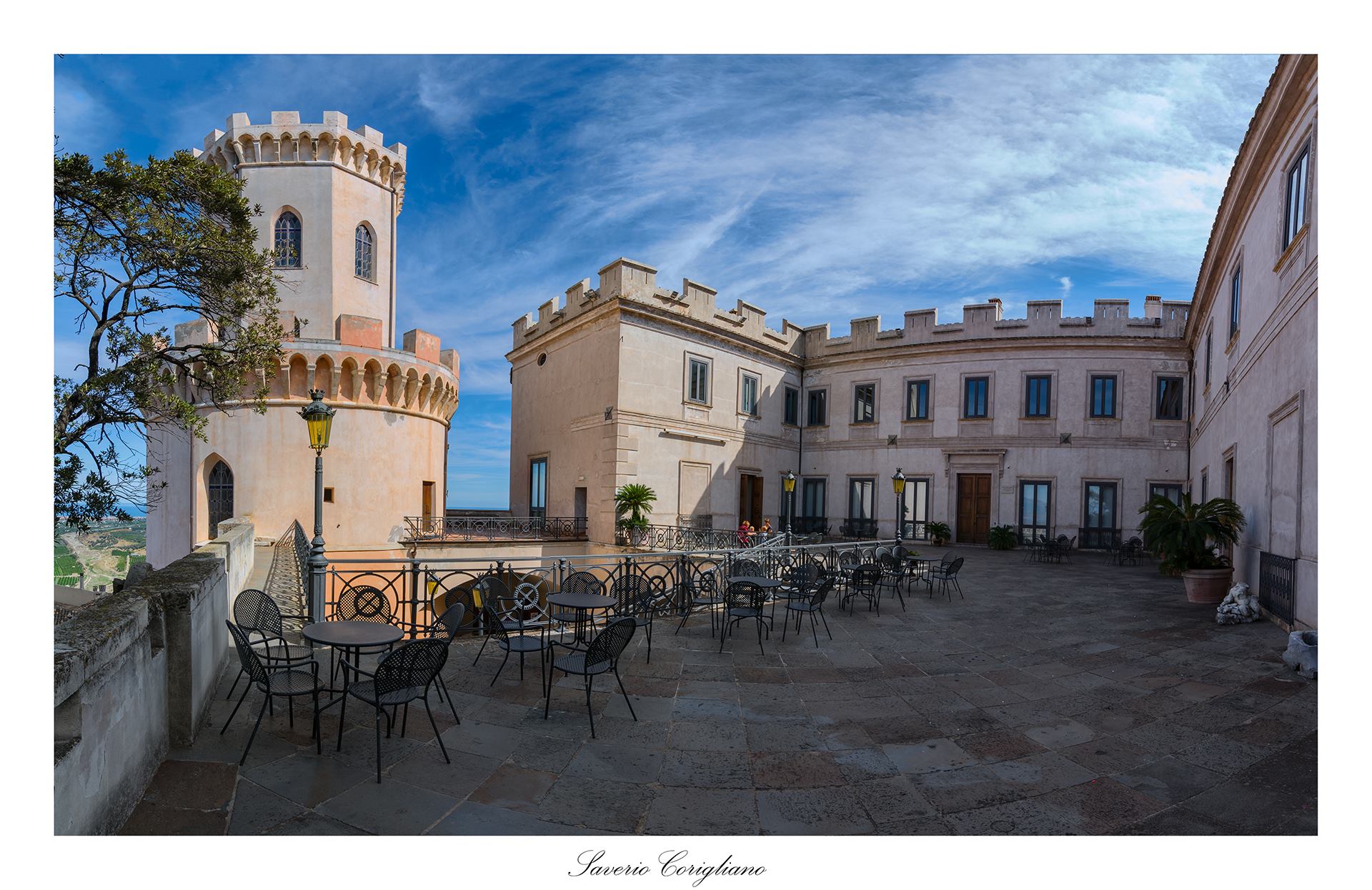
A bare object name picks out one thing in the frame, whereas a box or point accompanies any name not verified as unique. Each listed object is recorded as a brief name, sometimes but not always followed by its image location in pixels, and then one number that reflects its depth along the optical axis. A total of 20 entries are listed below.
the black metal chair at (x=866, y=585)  10.44
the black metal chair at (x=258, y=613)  5.81
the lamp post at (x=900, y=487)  15.91
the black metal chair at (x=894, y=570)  11.43
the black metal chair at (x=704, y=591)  8.83
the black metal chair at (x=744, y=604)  7.84
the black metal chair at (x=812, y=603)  7.96
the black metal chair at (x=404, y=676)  4.34
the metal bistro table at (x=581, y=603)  6.45
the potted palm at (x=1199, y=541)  10.47
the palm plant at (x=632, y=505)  19.34
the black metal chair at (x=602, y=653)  5.13
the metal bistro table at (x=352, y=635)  4.88
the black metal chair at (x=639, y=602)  7.81
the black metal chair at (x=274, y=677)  4.54
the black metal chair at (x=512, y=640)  5.95
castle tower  18.06
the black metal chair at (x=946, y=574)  11.77
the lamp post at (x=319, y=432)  7.41
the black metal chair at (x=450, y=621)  5.59
